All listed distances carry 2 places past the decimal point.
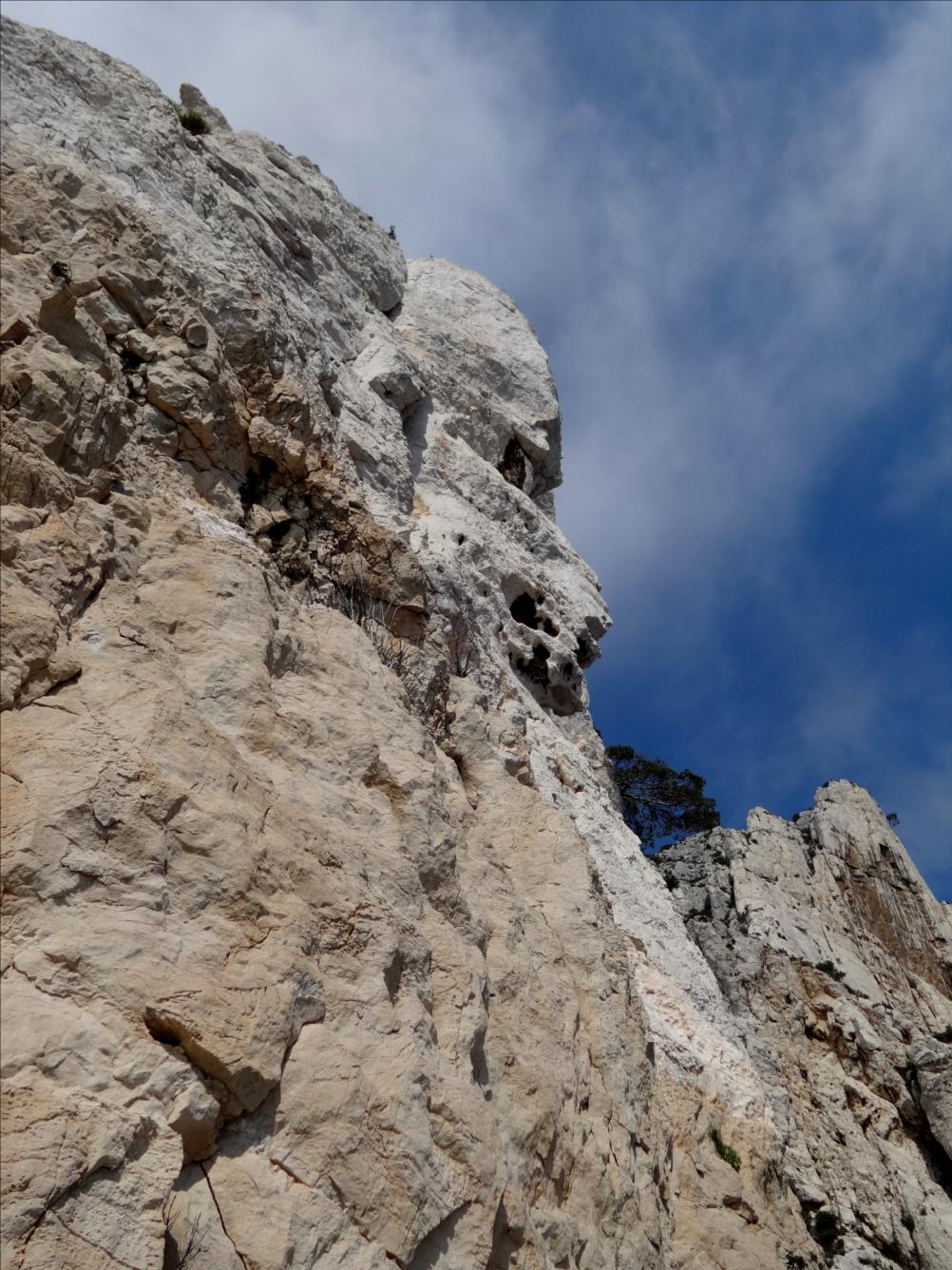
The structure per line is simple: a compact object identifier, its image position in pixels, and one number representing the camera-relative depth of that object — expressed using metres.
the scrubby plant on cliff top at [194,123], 13.55
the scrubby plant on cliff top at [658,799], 32.22
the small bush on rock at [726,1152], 11.67
